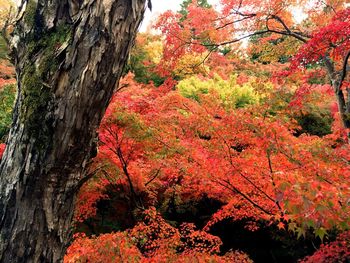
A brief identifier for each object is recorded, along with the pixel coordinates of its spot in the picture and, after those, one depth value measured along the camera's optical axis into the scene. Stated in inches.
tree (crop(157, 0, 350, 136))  292.8
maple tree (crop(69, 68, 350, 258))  259.9
